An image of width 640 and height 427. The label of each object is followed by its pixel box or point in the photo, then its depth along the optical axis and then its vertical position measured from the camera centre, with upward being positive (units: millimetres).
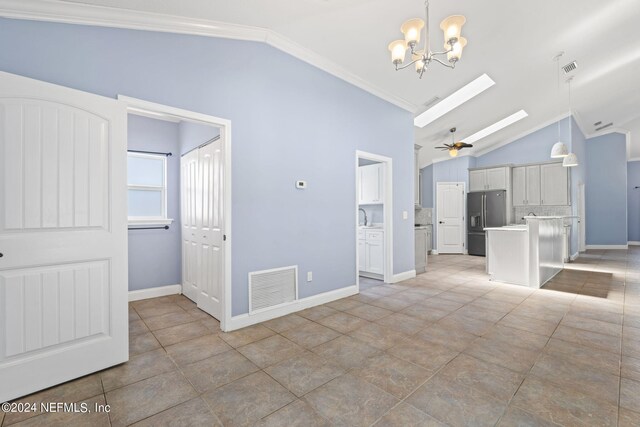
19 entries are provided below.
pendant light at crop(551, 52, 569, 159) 5544 +1198
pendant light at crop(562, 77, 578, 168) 5969 +1094
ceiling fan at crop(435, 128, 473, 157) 6430 +1503
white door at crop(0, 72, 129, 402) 1861 -144
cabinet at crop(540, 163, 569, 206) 7625 +754
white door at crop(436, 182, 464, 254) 8695 -116
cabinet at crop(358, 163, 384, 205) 5258 +544
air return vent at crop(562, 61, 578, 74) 5184 +2646
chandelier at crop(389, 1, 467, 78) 2473 +1538
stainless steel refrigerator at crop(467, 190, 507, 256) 8047 -27
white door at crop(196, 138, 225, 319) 3186 -164
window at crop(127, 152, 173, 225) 4199 +372
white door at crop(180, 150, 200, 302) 3916 -120
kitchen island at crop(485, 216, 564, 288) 4625 -665
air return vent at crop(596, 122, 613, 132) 8911 +2702
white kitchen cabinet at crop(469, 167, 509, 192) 8295 +1002
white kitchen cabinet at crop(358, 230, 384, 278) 5102 -714
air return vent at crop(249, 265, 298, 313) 3182 -842
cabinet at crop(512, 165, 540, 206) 8062 +777
